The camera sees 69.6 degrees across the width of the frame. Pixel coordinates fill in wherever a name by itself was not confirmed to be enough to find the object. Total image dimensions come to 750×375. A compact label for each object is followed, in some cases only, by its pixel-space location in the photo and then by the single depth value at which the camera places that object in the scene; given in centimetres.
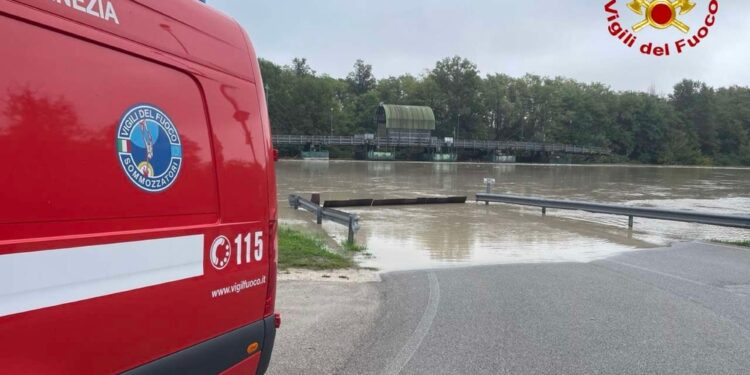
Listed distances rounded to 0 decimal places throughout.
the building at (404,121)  8756
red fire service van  193
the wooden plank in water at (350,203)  1715
